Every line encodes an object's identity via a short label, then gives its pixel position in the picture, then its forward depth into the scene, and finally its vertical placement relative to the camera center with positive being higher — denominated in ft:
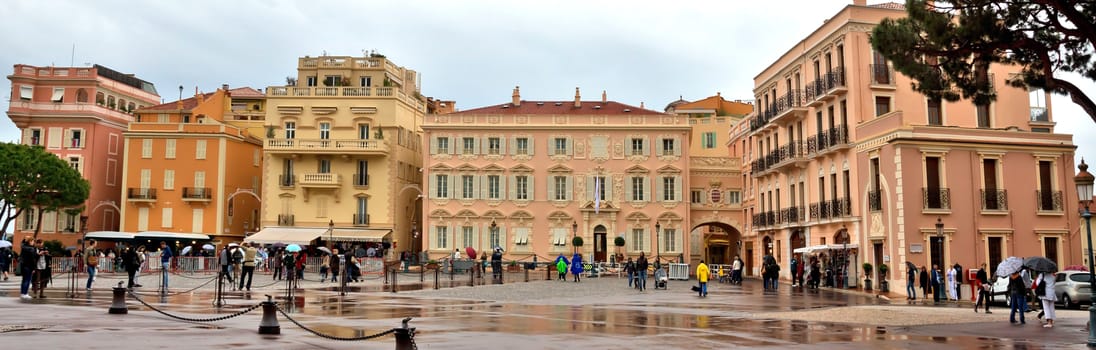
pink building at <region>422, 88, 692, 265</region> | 191.93 +16.59
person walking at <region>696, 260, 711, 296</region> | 103.03 -1.07
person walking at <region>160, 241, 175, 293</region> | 93.12 +0.75
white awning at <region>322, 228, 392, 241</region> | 193.36 +5.91
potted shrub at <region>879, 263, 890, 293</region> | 118.21 -1.60
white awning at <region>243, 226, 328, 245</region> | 187.42 +5.56
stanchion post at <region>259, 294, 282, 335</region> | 49.78 -2.99
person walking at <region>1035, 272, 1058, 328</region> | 63.93 -1.95
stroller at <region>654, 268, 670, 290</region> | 121.08 -1.77
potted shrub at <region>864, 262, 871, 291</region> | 123.34 -1.51
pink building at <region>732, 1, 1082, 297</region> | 119.96 +12.75
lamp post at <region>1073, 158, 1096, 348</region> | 75.11 +6.27
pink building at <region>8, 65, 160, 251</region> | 206.90 +29.45
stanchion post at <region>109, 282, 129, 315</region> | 60.80 -2.53
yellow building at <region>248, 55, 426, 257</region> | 196.03 +21.10
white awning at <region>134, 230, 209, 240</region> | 179.52 +5.22
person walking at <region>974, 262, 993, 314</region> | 78.07 -1.69
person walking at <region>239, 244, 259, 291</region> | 97.81 +0.21
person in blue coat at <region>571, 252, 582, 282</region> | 132.80 -0.17
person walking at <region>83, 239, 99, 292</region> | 92.38 +0.17
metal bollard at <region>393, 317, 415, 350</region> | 35.68 -2.76
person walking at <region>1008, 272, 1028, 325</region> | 67.05 -2.05
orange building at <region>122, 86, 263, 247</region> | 199.72 +17.68
